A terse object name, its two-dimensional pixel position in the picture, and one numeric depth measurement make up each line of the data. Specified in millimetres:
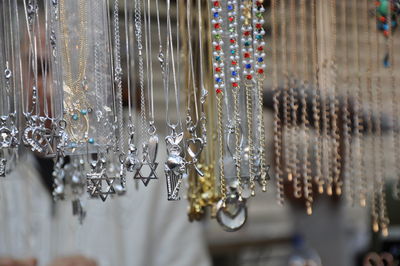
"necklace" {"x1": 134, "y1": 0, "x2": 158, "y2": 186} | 1075
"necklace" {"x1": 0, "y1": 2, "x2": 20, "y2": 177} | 1084
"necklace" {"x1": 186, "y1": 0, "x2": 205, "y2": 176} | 1088
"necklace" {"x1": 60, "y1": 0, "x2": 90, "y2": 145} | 1089
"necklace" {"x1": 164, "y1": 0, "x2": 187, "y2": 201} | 1072
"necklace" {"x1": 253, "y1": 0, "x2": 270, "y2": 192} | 1110
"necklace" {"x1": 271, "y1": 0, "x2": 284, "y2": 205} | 1174
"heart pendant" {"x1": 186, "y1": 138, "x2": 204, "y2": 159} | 1087
